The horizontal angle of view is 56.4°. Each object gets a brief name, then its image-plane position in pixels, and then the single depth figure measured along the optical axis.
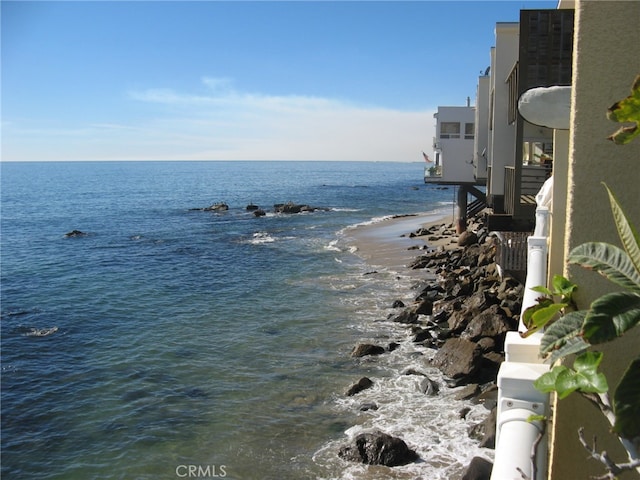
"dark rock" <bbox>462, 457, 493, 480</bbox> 9.46
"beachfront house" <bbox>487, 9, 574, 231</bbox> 15.14
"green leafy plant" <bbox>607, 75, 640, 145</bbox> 3.13
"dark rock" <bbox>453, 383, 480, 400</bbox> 13.97
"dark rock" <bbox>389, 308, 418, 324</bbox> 20.59
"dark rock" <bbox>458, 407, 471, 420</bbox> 12.97
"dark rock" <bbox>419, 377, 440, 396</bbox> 14.43
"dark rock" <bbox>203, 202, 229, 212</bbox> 70.30
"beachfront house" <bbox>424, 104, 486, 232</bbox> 30.41
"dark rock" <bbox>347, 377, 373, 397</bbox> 14.76
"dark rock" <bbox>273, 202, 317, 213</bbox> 66.81
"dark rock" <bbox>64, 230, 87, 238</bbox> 51.66
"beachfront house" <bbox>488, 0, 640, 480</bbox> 3.87
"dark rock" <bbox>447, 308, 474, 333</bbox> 18.36
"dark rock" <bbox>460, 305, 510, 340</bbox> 16.72
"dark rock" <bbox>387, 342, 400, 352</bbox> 17.81
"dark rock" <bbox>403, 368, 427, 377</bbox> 15.54
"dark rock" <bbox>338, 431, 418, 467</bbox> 11.20
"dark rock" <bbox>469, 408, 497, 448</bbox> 11.35
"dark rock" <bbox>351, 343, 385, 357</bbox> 17.48
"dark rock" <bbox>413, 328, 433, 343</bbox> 18.45
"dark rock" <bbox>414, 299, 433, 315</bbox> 21.27
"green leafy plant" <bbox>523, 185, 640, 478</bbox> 3.04
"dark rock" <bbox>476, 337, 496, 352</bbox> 15.95
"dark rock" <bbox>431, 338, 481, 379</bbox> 15.02
